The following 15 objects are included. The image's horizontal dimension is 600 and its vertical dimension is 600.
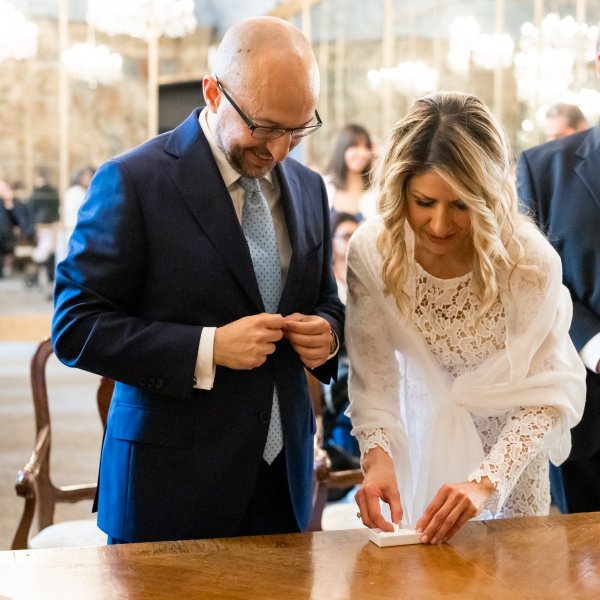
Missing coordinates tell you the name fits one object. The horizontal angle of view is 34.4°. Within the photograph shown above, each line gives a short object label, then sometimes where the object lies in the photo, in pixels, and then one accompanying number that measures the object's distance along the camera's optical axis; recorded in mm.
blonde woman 2066
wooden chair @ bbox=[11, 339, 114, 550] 2984
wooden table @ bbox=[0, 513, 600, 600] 1671
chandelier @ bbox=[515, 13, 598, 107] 11781
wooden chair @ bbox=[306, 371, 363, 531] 3219
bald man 1972
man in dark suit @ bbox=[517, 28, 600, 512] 2580
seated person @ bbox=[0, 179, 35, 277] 11523
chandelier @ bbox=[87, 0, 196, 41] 11305
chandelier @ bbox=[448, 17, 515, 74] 12320
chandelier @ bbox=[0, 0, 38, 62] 11578
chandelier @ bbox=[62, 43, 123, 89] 12055
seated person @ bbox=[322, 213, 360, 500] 4191
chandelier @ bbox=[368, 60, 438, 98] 12484
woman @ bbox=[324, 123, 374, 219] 6617
